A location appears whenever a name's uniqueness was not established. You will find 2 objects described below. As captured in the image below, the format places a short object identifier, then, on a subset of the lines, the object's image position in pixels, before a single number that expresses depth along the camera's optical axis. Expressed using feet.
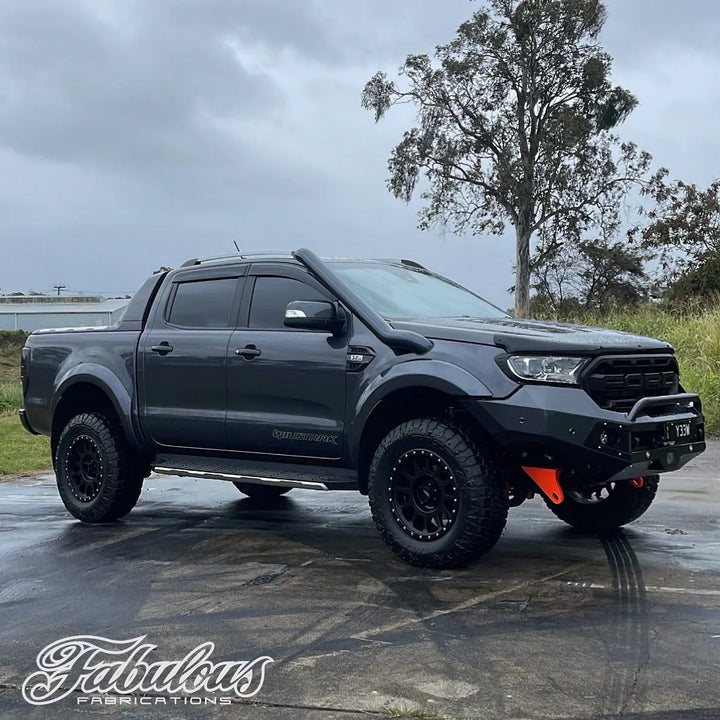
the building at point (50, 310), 222.48
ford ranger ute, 17.79
